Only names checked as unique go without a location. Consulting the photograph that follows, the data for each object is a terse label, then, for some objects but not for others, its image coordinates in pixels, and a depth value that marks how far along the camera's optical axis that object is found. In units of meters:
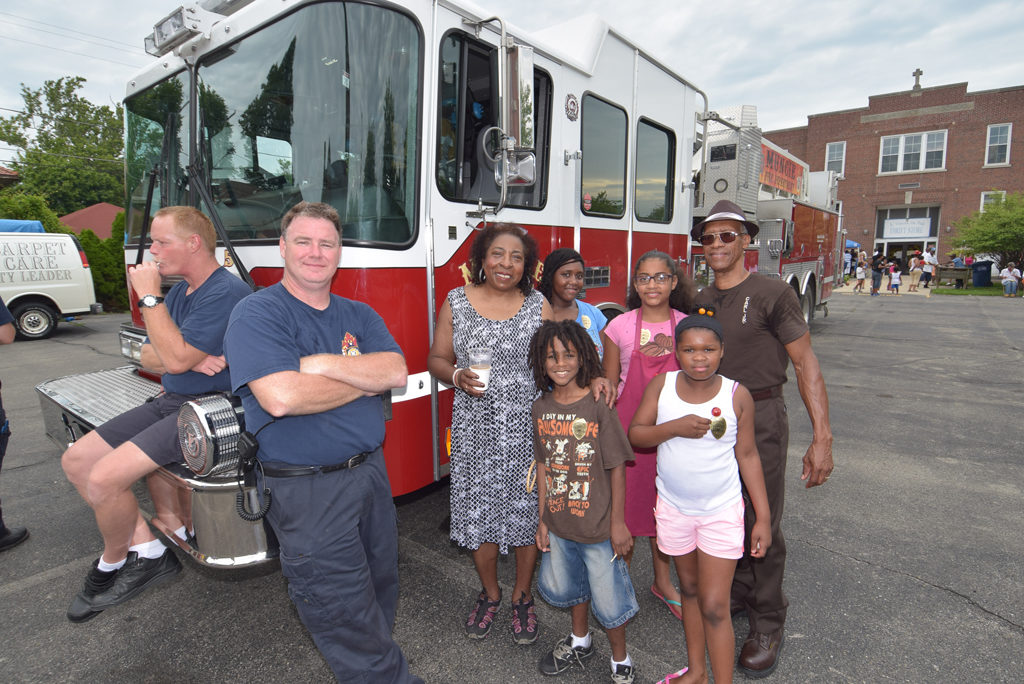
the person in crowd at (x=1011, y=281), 20.05
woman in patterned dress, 2.37
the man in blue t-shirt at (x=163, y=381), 2.34
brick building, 27.53
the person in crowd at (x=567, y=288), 2.91
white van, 10.61
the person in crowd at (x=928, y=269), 23.78
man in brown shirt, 2.21
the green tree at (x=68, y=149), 32.44
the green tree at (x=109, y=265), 14.88
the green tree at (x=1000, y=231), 22.73
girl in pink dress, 2.53
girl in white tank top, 2.01
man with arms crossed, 1.77
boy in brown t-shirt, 2.13
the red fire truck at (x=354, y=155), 2.55
